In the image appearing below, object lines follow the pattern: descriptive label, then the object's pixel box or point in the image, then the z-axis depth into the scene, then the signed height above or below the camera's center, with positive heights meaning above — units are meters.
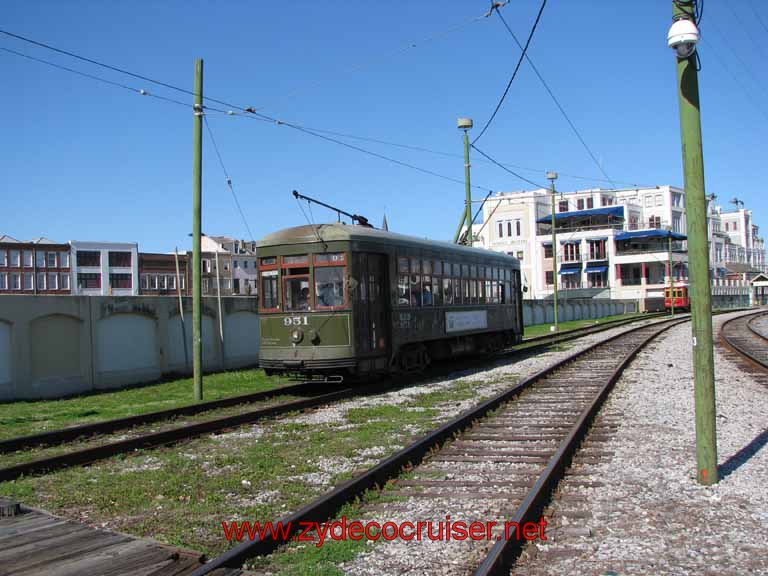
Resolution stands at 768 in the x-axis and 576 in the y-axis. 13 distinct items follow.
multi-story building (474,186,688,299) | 79.12 +6.63
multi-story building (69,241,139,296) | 87.31 +6.38
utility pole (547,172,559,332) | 35.44 +5.67
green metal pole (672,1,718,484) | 6.78 +0.32
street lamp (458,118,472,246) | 27.03 +4.81
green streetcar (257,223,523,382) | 13.78 +0.17
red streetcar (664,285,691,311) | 60.78 +0.12
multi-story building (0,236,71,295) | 86.19 +6.59
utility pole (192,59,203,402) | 13.65 +2.16
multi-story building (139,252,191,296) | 91.62 +5.60
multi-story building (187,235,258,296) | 96.25 +6.67
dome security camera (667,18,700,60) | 6.53 +2.33
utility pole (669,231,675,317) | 60.31 +0.36
